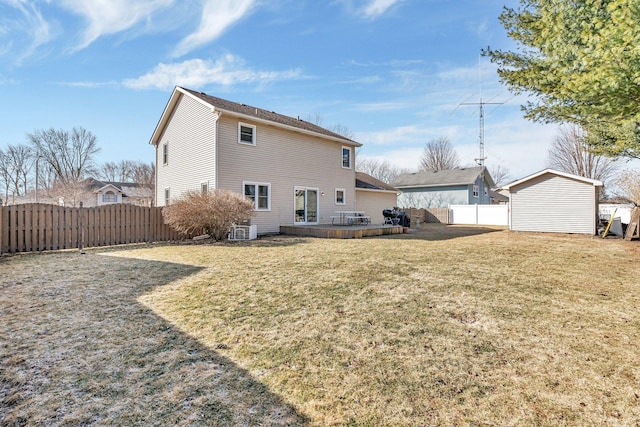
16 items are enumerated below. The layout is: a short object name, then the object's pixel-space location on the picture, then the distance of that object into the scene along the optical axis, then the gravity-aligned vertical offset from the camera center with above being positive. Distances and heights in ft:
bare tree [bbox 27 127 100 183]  126.21 +28.94
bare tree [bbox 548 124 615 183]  97.60 +18.60
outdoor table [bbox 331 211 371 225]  54.08 -0.20
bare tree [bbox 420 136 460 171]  144.87 +29.36
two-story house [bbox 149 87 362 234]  41.88 +9.10
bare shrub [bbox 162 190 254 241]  33.76 +0.64
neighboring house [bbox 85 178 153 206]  130.21 +11.39
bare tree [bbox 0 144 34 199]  127.85 +21.72
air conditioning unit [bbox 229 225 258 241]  38.42 -1.85
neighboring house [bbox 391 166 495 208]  92.48 +9.19
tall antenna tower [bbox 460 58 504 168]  93.22 +22.34
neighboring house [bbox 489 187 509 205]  108.24 +6.66
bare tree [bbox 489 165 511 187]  159.00 +22.05
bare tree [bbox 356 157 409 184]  156.66 +24.88
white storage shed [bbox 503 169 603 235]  45.55 +2.03
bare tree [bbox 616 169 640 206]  53.52 +5.76
